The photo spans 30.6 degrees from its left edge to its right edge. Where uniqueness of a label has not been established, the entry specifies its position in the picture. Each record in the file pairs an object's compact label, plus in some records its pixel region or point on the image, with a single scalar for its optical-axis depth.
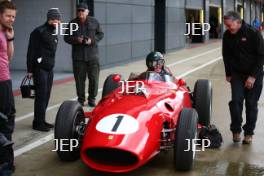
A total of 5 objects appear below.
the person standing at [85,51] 8.80
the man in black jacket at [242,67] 6.18
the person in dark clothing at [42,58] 6.91
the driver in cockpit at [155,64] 6.60
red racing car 4.80
